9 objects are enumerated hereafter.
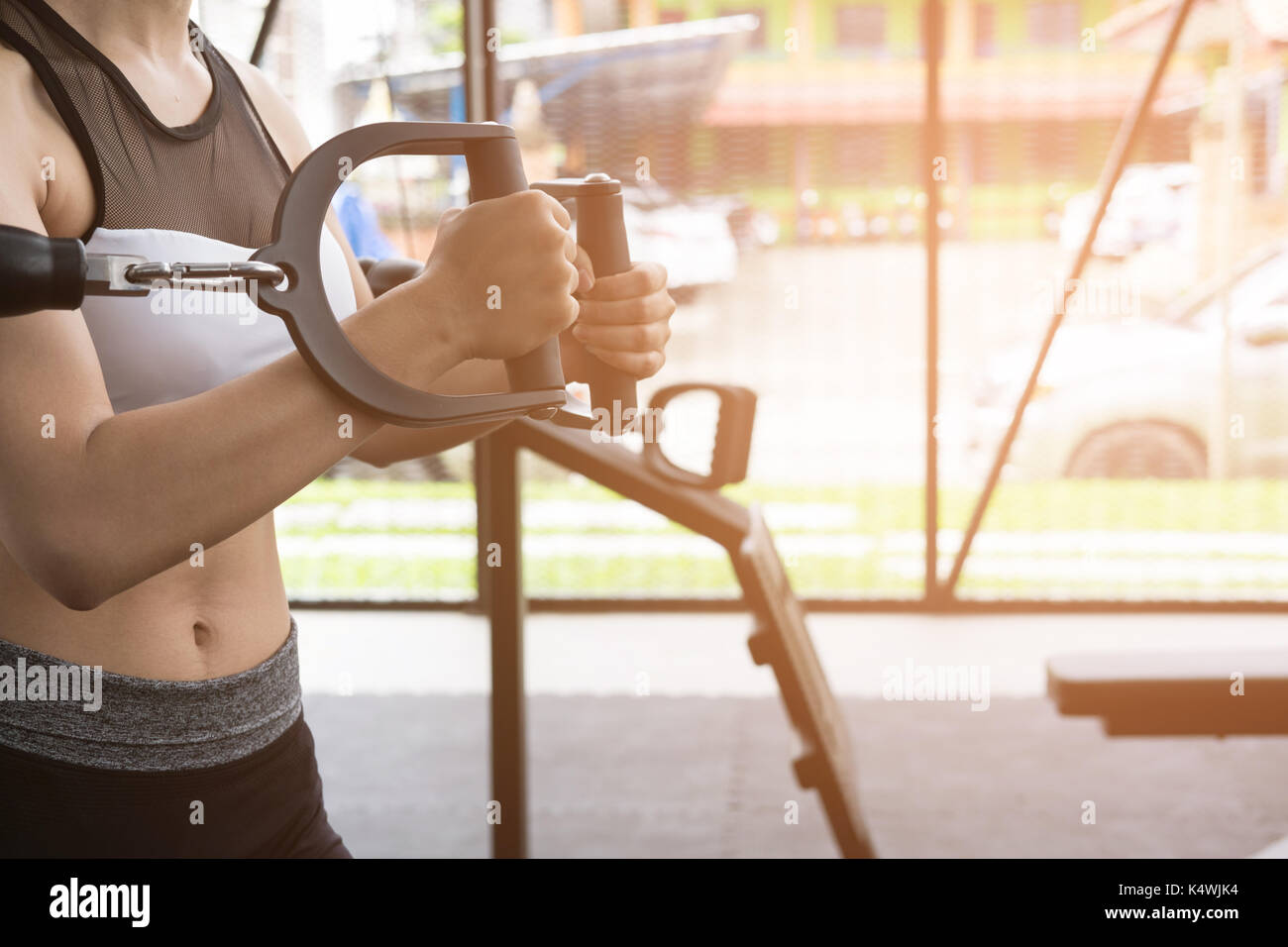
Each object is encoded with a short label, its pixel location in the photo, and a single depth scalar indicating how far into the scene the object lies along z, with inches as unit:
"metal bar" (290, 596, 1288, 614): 146.2
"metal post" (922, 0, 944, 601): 138.0
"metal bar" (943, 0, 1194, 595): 120.4
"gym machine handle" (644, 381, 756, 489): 45.3
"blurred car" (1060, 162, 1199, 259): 139.9
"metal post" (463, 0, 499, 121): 136.9
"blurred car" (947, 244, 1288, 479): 142.8
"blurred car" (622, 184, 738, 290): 143.3
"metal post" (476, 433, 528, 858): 64.1
